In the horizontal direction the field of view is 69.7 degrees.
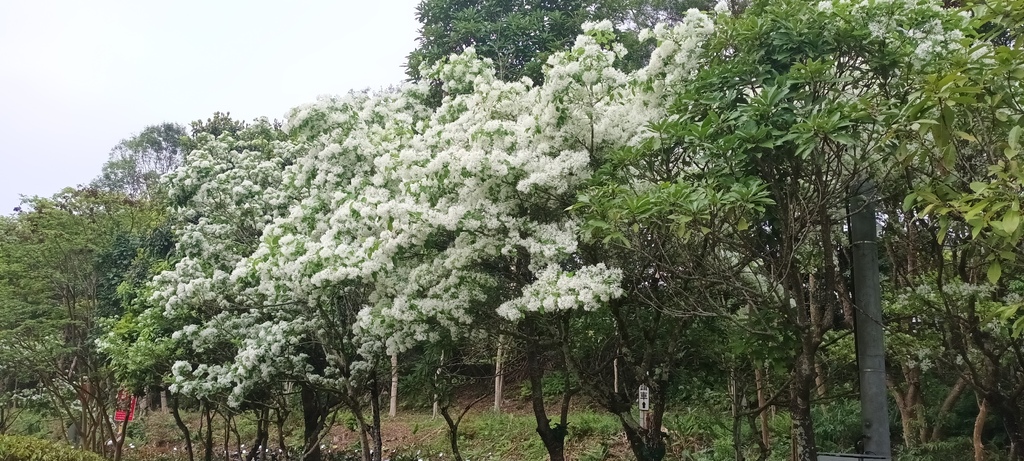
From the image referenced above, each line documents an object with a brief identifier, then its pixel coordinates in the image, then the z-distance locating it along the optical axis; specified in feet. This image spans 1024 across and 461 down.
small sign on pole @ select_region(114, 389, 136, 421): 45.35
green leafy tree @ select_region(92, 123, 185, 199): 131.13
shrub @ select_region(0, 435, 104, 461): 23.58
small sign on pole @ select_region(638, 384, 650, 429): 24.67
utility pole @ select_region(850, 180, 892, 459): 12.01
